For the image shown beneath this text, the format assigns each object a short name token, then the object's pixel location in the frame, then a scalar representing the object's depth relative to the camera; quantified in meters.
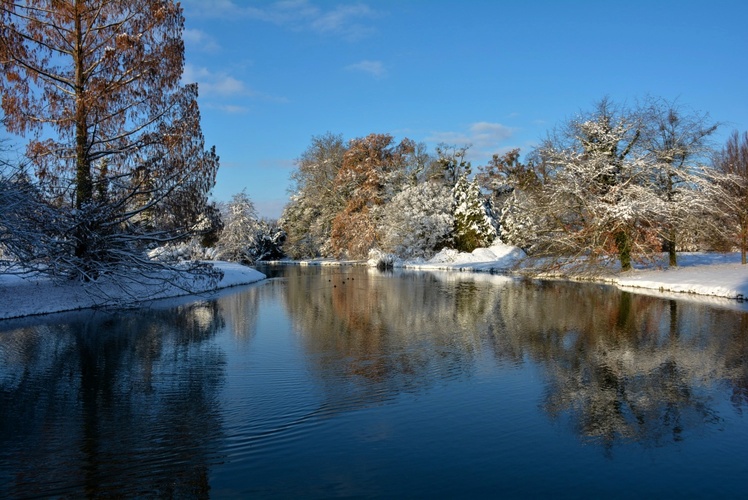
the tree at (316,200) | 60.28
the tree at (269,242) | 68.56
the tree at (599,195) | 25.69
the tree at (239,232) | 56.34
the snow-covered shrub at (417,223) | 48.38
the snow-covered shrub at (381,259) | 47.69
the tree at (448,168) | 55.53
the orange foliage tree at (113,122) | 17.55
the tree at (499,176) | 54.19
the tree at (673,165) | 25.80
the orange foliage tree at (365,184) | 51.41
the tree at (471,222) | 46.84
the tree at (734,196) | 26.01
